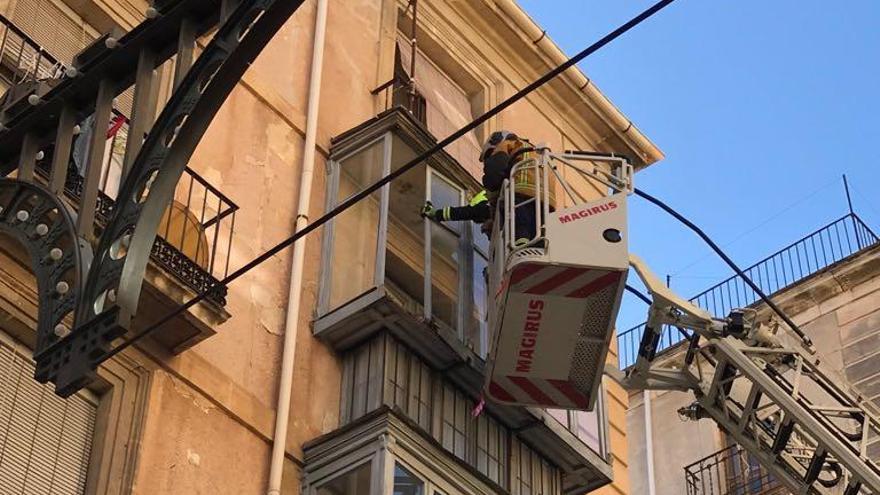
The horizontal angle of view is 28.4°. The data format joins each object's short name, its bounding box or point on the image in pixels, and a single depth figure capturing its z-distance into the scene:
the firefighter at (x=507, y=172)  15.15
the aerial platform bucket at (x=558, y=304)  14.60
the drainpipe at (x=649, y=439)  28.73
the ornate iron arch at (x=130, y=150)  8.85
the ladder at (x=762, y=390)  16.11
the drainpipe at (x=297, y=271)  13.69
